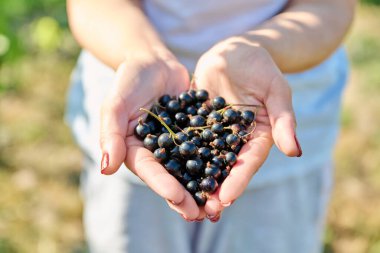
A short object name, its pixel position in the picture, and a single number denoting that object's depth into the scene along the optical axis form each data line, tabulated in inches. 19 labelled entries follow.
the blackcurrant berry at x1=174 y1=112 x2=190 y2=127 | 22.1
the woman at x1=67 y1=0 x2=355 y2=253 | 21.3
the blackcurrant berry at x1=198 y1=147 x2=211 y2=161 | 20.9
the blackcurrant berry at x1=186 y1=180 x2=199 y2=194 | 19.8
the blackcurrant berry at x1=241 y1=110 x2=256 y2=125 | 21.2
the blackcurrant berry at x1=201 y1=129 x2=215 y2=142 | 21.3
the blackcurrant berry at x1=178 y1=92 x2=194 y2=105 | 22.0
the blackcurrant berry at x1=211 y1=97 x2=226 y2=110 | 21.9
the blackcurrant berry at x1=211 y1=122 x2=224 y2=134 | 21.4
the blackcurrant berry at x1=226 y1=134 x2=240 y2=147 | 20.7
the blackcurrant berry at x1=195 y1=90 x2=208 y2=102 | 22.1
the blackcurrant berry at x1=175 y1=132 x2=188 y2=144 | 21.1
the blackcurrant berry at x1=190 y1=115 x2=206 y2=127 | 21.8
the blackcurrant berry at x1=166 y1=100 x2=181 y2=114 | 21.8
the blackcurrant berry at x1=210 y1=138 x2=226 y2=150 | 21.0
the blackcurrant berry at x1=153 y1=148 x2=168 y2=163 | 20.2
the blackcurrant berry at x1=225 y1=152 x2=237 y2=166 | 20.2
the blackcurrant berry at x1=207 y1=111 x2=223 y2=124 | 21.6
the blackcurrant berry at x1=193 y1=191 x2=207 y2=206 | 19.2
